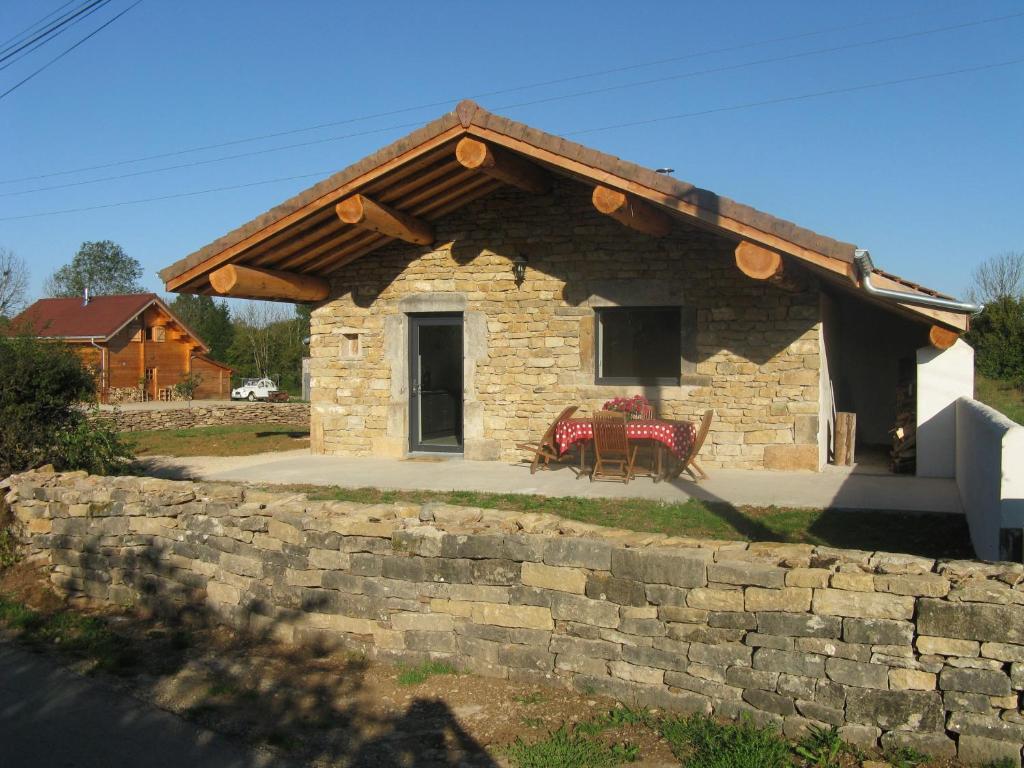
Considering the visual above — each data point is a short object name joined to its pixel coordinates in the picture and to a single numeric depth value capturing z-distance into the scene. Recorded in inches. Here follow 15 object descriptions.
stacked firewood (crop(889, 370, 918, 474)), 393.7
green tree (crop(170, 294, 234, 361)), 2102.6
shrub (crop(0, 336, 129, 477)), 327.6
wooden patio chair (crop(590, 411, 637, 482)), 362.9
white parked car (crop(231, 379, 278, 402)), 1734.7
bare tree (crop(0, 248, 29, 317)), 1472.7
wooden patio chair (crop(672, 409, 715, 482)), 367.6
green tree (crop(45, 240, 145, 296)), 2933.1
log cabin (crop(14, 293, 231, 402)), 1514.5
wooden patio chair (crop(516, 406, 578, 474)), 405.7
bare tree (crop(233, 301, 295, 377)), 1998.0
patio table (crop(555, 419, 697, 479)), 363.6
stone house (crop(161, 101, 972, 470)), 359.5
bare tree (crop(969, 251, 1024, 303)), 1486.6
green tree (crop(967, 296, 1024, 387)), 862.5
